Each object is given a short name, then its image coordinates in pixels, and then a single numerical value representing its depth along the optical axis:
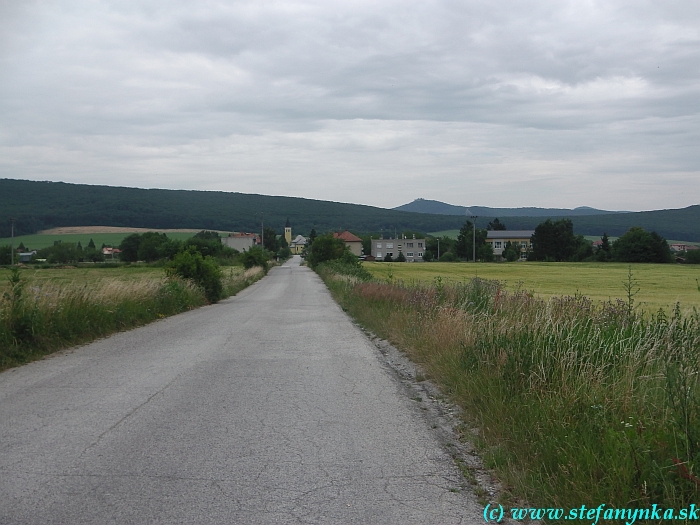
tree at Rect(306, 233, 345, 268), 88.31
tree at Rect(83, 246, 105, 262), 103.75
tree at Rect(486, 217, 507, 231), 185.50
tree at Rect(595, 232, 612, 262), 106.12
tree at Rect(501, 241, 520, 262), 120.69
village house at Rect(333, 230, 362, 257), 184.79
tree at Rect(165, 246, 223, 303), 30.11
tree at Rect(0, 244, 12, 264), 94.38
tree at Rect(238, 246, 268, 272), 82.31
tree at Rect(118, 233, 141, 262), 108.56
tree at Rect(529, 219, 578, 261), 119.38
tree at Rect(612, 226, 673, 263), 96.81
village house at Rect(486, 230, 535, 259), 165.00
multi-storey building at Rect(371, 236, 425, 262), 174.62
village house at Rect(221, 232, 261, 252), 165.00
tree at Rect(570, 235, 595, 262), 112.86
